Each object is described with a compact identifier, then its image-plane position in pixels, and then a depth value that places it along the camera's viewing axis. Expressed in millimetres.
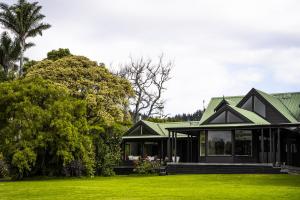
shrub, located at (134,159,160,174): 35875
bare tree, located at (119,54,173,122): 59531
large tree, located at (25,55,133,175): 35625
